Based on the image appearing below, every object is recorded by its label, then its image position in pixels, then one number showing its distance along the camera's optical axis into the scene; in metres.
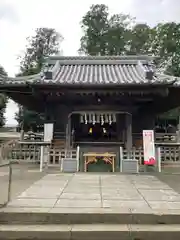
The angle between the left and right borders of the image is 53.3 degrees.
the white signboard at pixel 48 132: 7.17
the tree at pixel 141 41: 22.68
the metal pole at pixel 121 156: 6.23
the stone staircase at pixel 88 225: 2.47
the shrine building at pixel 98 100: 6.53
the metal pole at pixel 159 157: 6.33
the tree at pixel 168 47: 21.20
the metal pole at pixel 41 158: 6.38
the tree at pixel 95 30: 24.17
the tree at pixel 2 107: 21.19
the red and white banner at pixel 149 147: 6.06
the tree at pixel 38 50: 22.55
